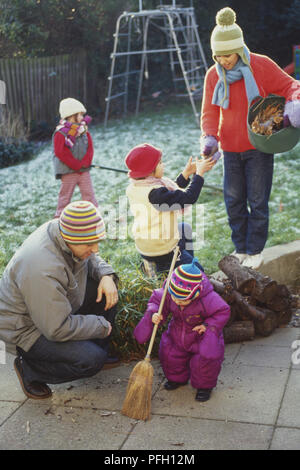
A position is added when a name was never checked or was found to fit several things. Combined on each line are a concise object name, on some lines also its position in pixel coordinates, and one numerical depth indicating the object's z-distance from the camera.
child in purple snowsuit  3.40
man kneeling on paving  3.22
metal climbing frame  13.40
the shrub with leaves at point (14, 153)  10.37
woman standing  4.53
